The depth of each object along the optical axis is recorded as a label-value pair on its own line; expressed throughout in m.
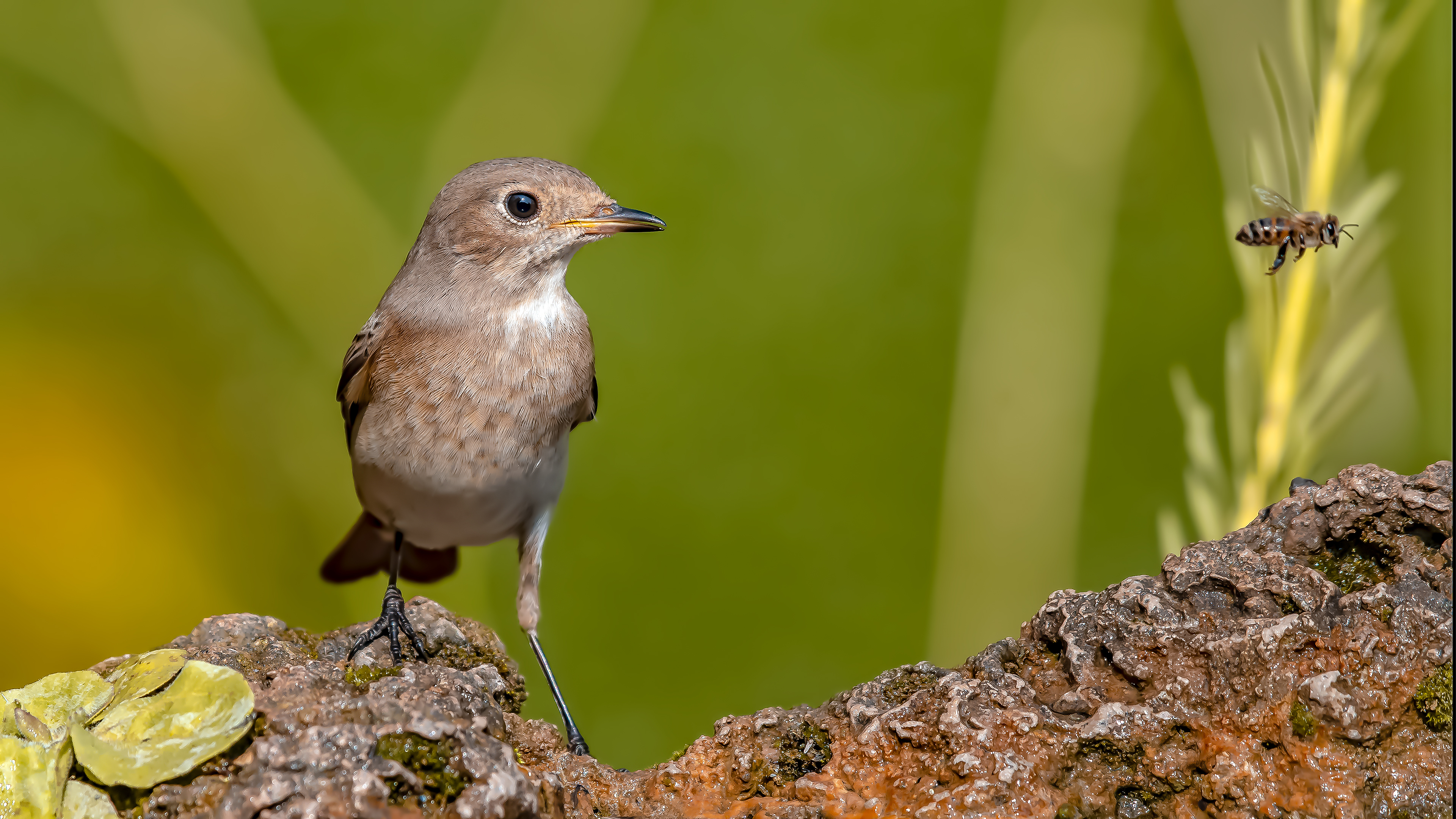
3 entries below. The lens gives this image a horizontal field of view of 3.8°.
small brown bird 2.97
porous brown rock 2.90
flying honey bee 2.94
